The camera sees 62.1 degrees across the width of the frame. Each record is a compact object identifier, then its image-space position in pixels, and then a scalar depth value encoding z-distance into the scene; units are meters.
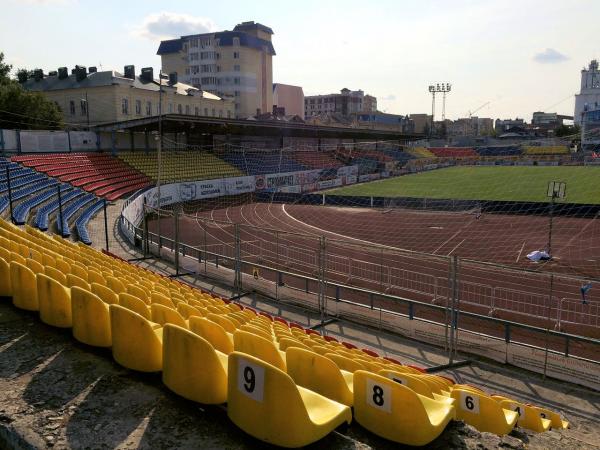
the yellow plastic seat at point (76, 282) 6.73
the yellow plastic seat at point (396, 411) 3.79
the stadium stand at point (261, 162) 54.64
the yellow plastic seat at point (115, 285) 7.75
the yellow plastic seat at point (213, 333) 5.07
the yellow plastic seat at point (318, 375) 4.29
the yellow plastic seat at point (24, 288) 6.51
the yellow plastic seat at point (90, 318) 5.21
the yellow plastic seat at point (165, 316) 5.62
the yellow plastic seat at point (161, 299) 7.37
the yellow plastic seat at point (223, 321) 6.39
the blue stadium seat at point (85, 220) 21.04
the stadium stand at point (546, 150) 87.01
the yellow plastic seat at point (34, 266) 7.37
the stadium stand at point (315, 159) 64.62
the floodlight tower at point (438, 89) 125.38
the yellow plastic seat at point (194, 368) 4.02
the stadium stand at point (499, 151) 87.19
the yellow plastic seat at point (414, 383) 4.93
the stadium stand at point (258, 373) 3.56
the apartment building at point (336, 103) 169.38
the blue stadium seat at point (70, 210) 21.05
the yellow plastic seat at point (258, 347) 4.49
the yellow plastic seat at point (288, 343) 5.73
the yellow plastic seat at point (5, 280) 7.25
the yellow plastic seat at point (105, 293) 6.39
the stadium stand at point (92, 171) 33.38
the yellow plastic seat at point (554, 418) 7.31
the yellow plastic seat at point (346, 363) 5.68
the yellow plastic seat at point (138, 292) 7.41
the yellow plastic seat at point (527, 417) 6.38
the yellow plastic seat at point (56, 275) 7.12
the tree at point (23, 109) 47.31
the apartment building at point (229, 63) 105.19
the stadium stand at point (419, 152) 88.94
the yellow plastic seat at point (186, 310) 7.08
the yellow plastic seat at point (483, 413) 5.28
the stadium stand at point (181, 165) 43.79
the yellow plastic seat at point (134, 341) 4.64
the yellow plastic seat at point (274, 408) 3.43
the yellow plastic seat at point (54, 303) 5.82
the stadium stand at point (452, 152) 91.61
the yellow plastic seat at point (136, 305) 5.93
